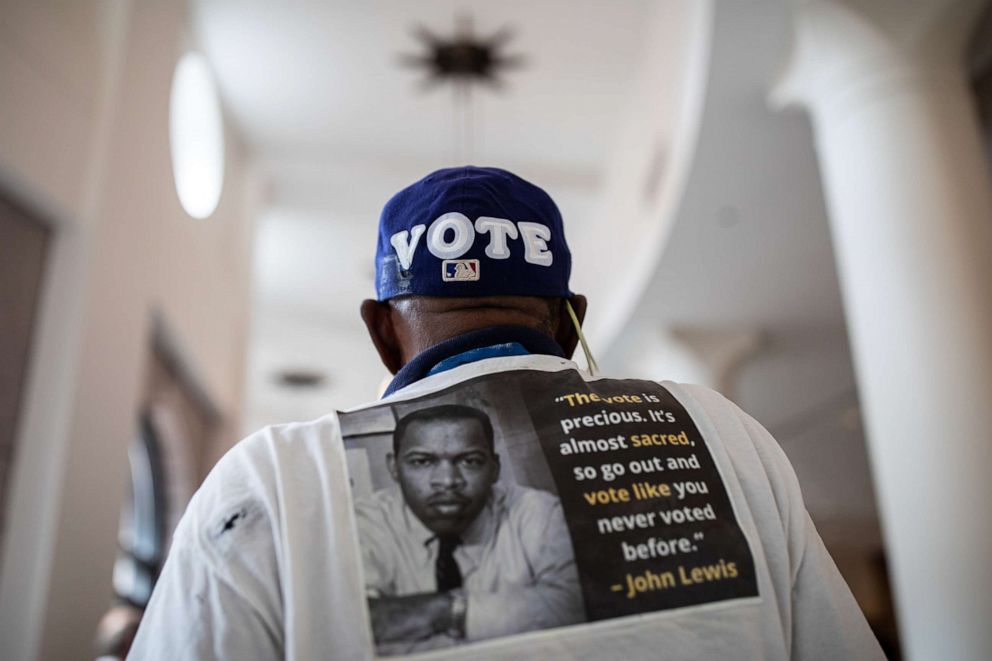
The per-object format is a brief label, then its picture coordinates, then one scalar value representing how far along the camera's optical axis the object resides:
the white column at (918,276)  3.27
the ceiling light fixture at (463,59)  8.10
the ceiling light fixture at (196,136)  7.95
